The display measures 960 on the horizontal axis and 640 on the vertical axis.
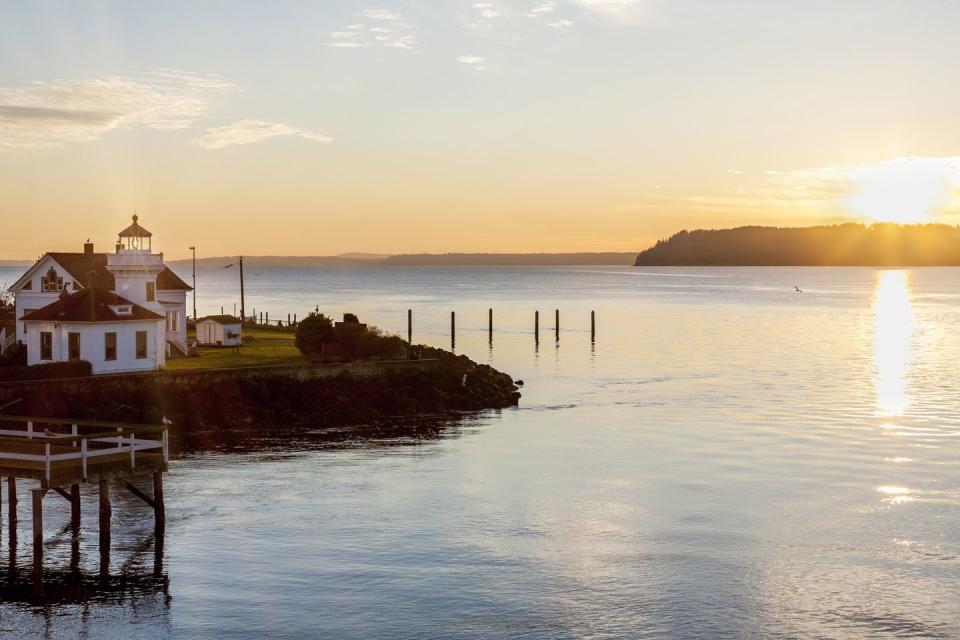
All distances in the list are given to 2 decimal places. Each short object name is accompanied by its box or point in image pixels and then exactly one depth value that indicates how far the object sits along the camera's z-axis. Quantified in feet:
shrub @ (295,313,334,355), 238.68
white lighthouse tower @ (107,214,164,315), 203.72
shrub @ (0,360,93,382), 177.47
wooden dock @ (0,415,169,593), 100.83
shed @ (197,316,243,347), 245.65
